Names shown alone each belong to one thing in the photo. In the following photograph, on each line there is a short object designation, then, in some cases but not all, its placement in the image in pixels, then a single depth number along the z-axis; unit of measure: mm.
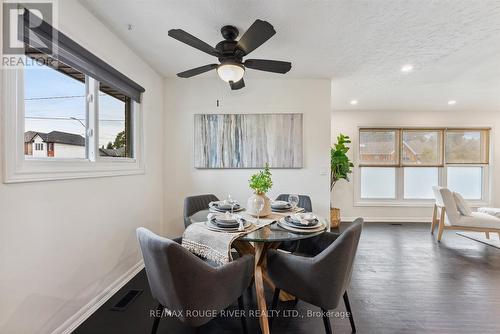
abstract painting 3404
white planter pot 2047
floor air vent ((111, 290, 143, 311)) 2000
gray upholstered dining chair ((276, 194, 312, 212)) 2793
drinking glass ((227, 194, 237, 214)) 2283
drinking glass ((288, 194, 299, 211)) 2256
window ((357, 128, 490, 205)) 5117
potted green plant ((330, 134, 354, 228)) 4527
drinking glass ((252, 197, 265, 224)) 1983
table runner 1565
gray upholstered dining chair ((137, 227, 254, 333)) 1261
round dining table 1567
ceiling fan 1716
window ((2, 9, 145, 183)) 1356
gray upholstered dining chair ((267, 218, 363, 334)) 1431
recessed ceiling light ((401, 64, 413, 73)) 2912
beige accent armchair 3357
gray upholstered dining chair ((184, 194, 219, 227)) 2717
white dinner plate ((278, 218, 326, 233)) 1681
